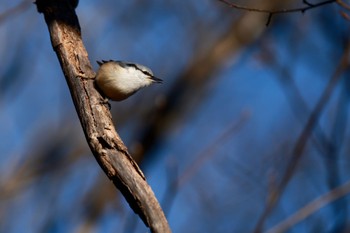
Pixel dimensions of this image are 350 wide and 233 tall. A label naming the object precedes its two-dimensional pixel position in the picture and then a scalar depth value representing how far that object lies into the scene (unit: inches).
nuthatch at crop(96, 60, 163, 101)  269.1
